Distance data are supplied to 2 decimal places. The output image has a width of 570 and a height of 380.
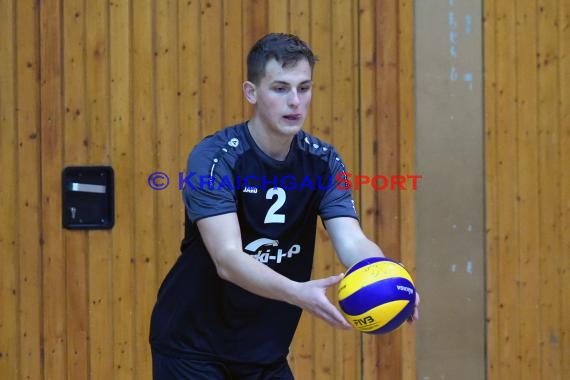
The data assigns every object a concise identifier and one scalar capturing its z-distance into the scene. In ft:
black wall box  41.42
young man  26.05
